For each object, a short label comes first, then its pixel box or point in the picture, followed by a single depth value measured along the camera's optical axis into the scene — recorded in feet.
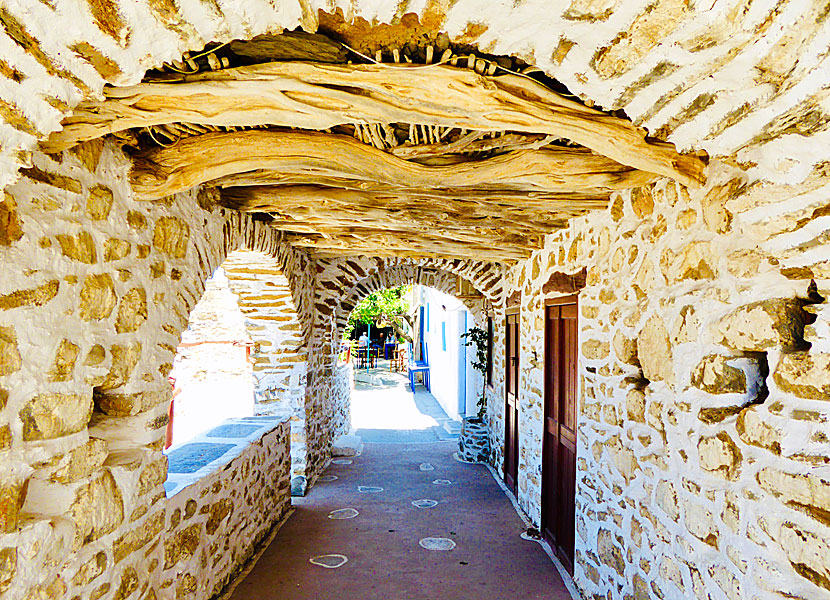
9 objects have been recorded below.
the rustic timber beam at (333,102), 4.58
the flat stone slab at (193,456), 10.05
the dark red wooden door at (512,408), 17.34
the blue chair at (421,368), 45.67
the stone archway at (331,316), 18.57
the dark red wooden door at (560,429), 11.70
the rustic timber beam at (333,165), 6.46
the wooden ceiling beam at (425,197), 8.67
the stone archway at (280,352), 15.99
